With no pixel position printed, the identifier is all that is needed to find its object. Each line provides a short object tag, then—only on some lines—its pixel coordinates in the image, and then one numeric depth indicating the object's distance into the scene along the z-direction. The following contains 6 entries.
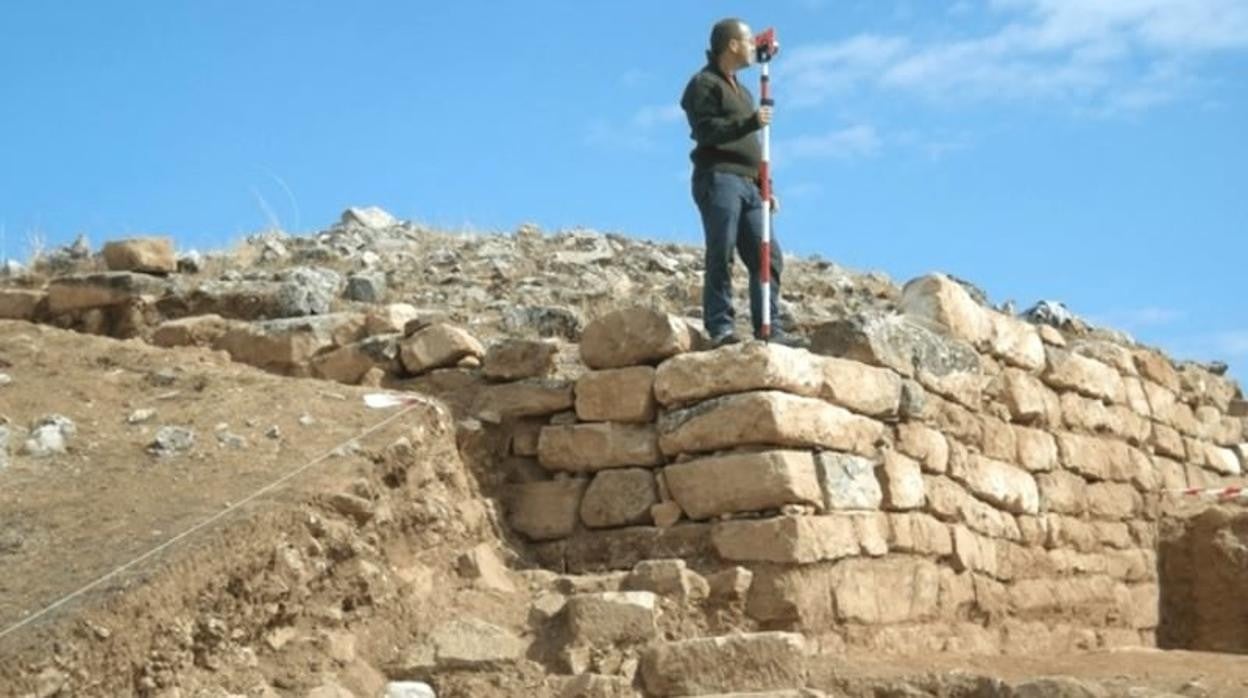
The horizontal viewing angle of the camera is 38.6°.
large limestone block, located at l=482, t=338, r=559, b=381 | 8.63
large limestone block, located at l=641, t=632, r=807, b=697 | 6.77
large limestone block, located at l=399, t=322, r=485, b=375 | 8.83
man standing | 8.66
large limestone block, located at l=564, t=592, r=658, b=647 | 7.08
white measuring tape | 6.05
